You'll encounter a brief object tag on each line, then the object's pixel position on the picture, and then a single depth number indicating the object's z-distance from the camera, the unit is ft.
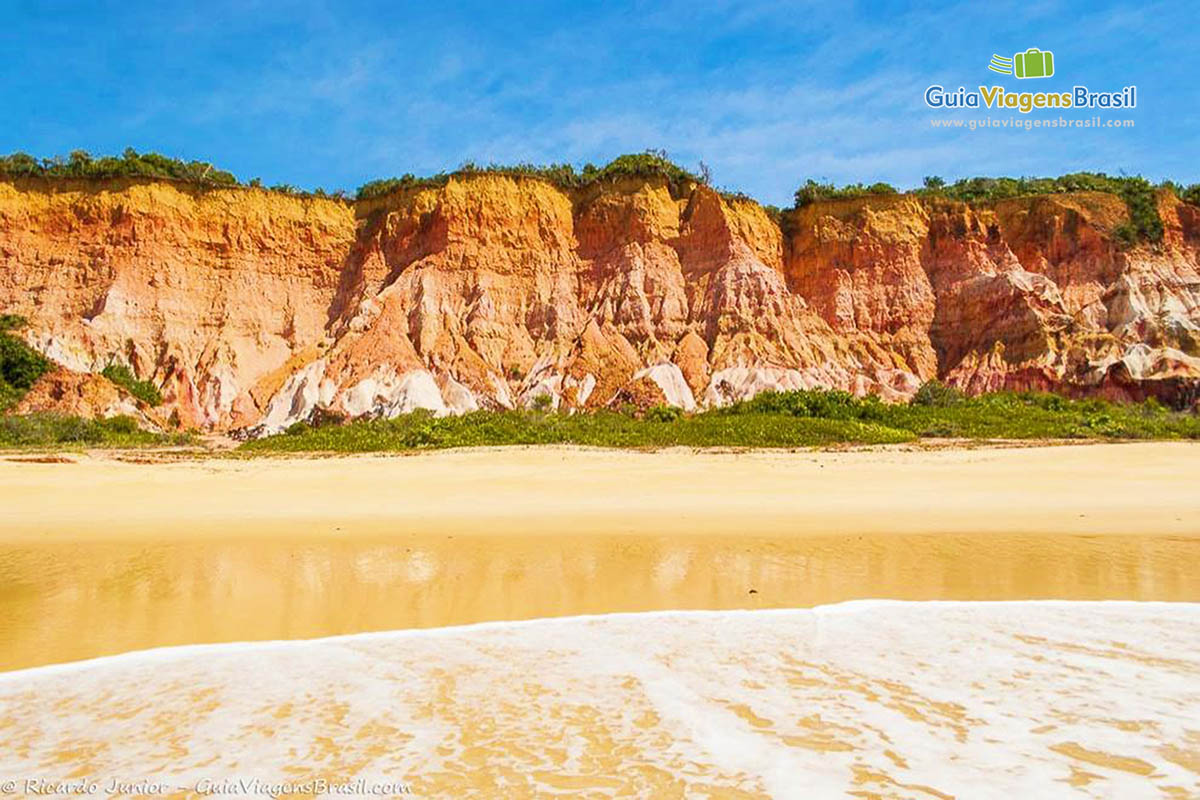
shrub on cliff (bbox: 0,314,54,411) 97.74
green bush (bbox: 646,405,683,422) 86.22
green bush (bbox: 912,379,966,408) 98.99
